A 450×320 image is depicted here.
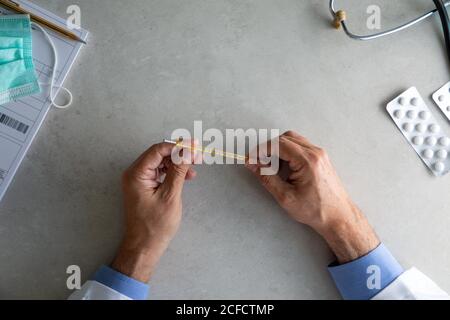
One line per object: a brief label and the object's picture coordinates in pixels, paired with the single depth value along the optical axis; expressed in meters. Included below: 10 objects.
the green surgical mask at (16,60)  0.90
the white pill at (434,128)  0.95
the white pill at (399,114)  0.95
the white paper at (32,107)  0.90
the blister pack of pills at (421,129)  0.94
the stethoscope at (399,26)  0.93
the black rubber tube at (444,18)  0.92
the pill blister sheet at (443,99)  0.95
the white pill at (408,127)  0.94
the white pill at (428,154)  0.94
